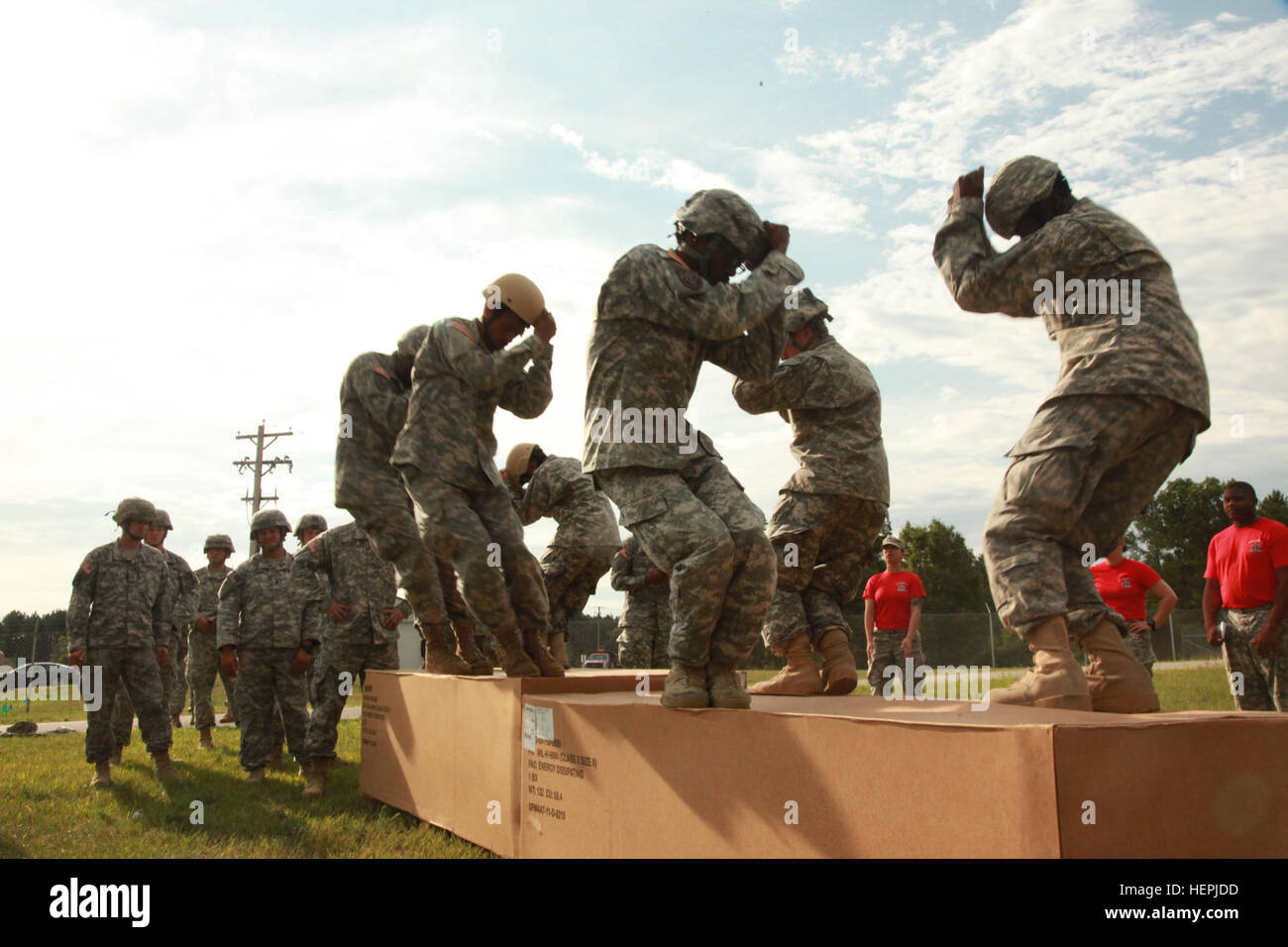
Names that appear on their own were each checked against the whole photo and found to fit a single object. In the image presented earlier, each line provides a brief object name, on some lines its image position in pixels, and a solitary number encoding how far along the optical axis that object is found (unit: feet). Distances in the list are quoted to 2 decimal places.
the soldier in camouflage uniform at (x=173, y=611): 29.25
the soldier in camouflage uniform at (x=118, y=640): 24.61
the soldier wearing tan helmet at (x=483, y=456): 16.30
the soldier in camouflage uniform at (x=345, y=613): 22.43
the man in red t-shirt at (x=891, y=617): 32.60
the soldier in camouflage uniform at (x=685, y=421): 11.45
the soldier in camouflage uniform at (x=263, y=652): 24.12
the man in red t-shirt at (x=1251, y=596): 19.85
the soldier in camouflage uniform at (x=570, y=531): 24.54
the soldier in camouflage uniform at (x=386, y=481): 19.19
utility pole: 134.31
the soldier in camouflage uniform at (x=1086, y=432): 10.85
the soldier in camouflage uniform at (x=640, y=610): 29.07
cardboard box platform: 7.45
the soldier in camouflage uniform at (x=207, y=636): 34.81
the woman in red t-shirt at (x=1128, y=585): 24.53
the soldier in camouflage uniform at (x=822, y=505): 15.39
